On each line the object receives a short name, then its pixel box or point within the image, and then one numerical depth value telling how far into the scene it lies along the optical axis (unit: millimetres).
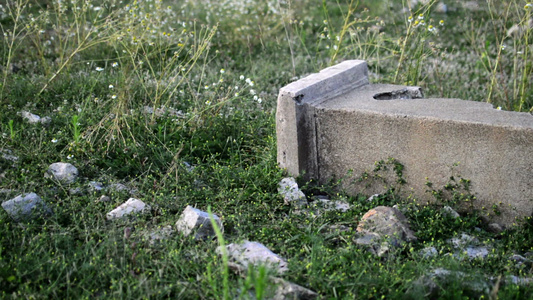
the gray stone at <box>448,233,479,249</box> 2895
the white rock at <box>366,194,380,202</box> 3333
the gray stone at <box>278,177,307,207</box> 3270
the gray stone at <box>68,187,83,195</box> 3240
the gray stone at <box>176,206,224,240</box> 2812
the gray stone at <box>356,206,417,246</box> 2850
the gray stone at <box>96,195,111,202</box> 3172
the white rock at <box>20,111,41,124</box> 4082
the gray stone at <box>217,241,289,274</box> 2541
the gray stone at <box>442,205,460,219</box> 3098
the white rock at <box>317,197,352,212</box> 3256
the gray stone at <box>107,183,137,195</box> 3303
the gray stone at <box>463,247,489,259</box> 2811
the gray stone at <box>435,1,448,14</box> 8124
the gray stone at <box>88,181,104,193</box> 3273
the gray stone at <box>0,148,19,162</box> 3525
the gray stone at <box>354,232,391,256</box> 2762
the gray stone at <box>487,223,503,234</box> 3079
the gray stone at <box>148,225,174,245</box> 2768
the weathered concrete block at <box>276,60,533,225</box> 2941
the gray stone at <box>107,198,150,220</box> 2992
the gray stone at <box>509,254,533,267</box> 2756
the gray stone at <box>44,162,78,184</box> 3355
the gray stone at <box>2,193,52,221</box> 2914
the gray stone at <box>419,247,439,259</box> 2745
